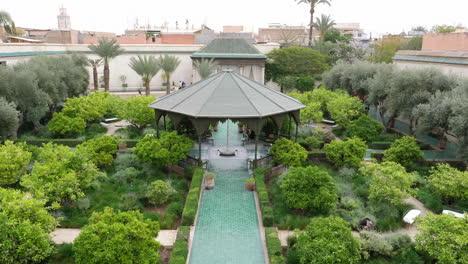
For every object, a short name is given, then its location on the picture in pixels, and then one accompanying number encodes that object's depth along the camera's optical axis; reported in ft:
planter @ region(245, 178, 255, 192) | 52.90
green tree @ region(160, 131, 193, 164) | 56.29
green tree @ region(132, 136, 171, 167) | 55.52
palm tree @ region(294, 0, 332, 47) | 171.42
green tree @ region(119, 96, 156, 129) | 78.33
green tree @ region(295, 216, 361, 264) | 31.17
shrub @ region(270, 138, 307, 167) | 56.59
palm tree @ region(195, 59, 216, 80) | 114.62
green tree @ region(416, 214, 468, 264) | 32.71
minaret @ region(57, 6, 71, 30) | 285.23
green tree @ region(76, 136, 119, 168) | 57.36
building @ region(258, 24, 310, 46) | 209.48
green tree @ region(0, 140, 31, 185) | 48.52
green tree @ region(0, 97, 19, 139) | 63.93
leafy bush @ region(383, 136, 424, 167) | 61.16
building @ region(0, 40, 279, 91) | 136.36
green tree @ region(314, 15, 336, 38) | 190.90
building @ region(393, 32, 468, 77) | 81.92
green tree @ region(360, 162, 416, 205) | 46.34
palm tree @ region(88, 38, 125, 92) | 116.37
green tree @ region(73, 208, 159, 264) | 29.14
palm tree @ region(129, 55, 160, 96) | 105.70
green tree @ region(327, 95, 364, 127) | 83.71
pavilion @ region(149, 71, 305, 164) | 56.44
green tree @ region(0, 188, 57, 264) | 29.99
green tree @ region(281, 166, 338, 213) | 43.78
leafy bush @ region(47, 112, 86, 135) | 73.51
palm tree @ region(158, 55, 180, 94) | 111.65
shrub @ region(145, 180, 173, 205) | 47.06
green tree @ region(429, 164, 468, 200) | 47.83
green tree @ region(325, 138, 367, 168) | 59.83
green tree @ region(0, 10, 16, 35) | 136.11
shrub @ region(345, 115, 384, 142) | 73.44
